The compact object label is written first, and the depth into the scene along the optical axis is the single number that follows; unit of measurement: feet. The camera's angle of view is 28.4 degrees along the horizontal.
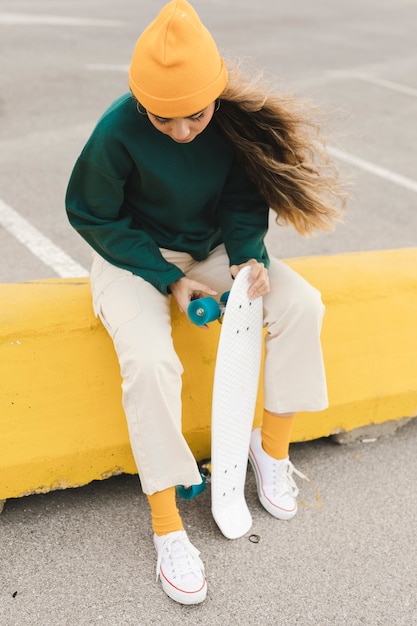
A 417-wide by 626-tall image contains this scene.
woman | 8.18
